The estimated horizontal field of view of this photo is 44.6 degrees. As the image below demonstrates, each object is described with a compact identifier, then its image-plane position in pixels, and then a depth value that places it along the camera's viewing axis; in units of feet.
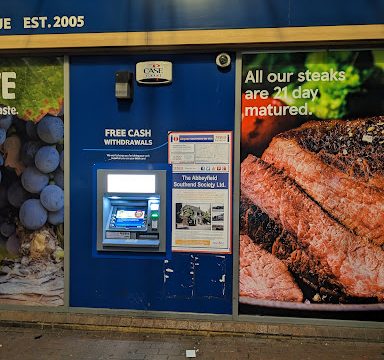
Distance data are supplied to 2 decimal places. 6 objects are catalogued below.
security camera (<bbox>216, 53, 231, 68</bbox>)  16.16
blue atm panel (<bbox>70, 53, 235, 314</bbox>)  16.43
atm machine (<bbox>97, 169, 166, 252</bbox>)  16.53
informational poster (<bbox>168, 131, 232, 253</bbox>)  16.39
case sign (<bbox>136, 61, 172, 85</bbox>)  16.37
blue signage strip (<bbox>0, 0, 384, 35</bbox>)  15.44
